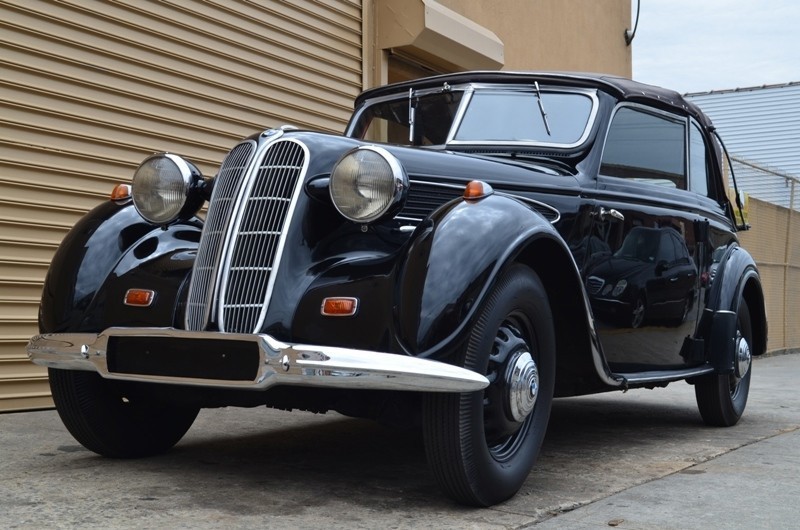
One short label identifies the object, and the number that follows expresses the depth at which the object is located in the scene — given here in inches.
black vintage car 125.1
